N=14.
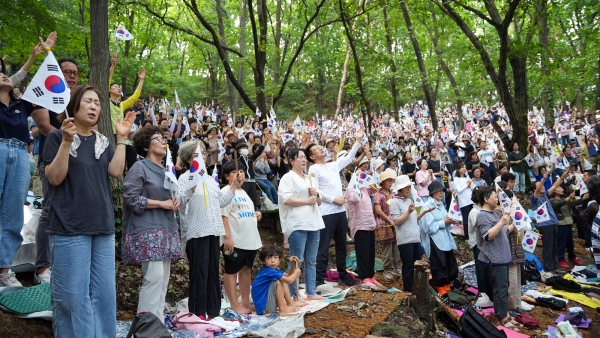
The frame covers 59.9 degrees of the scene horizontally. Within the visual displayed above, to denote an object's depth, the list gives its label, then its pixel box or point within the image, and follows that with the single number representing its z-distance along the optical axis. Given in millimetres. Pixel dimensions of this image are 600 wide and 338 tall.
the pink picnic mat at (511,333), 7156
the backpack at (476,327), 6602
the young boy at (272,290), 5801
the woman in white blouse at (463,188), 11070
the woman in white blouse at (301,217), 6371
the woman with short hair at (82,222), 3291
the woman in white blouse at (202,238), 5250
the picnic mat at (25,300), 4508
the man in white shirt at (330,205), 7223
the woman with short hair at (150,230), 4371
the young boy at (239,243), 5867
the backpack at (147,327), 3332
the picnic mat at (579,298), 9305
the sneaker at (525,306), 8542
